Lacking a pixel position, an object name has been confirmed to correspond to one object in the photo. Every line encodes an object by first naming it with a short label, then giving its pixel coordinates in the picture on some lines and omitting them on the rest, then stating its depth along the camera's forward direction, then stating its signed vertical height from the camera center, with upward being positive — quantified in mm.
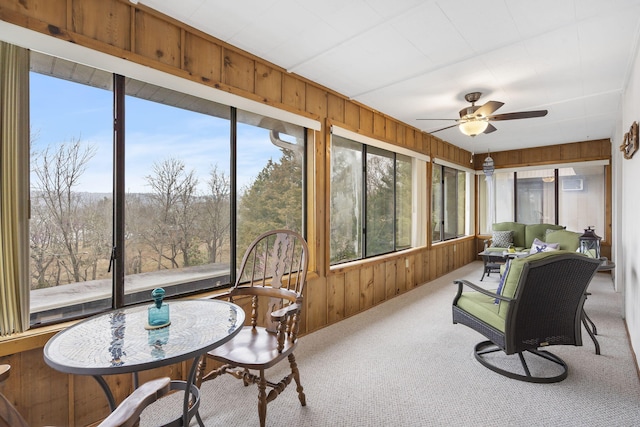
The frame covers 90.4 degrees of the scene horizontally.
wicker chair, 2166 -683
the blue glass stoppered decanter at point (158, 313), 1562 -501
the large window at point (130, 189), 1855 +166
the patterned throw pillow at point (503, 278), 2426 -508
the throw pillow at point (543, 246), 5099 -545
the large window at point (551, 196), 6371 +371
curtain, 1627 +126
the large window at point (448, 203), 6164 +213
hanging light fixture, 5965 +868
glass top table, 1211 -566
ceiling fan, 3297 +1043
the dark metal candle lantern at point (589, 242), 4539 -420
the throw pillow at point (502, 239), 6491 -533
